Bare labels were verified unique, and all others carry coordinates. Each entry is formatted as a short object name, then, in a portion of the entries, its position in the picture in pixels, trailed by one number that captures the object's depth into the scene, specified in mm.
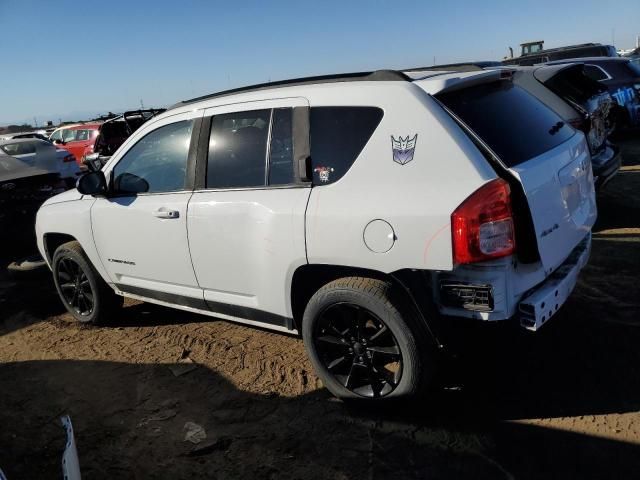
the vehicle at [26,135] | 16516
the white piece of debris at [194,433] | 3072
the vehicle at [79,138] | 15612
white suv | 2580
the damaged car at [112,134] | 13984
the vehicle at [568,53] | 14359
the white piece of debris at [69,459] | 1797
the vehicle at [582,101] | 5605
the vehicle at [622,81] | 10680
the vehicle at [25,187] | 7383
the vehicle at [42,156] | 8242
